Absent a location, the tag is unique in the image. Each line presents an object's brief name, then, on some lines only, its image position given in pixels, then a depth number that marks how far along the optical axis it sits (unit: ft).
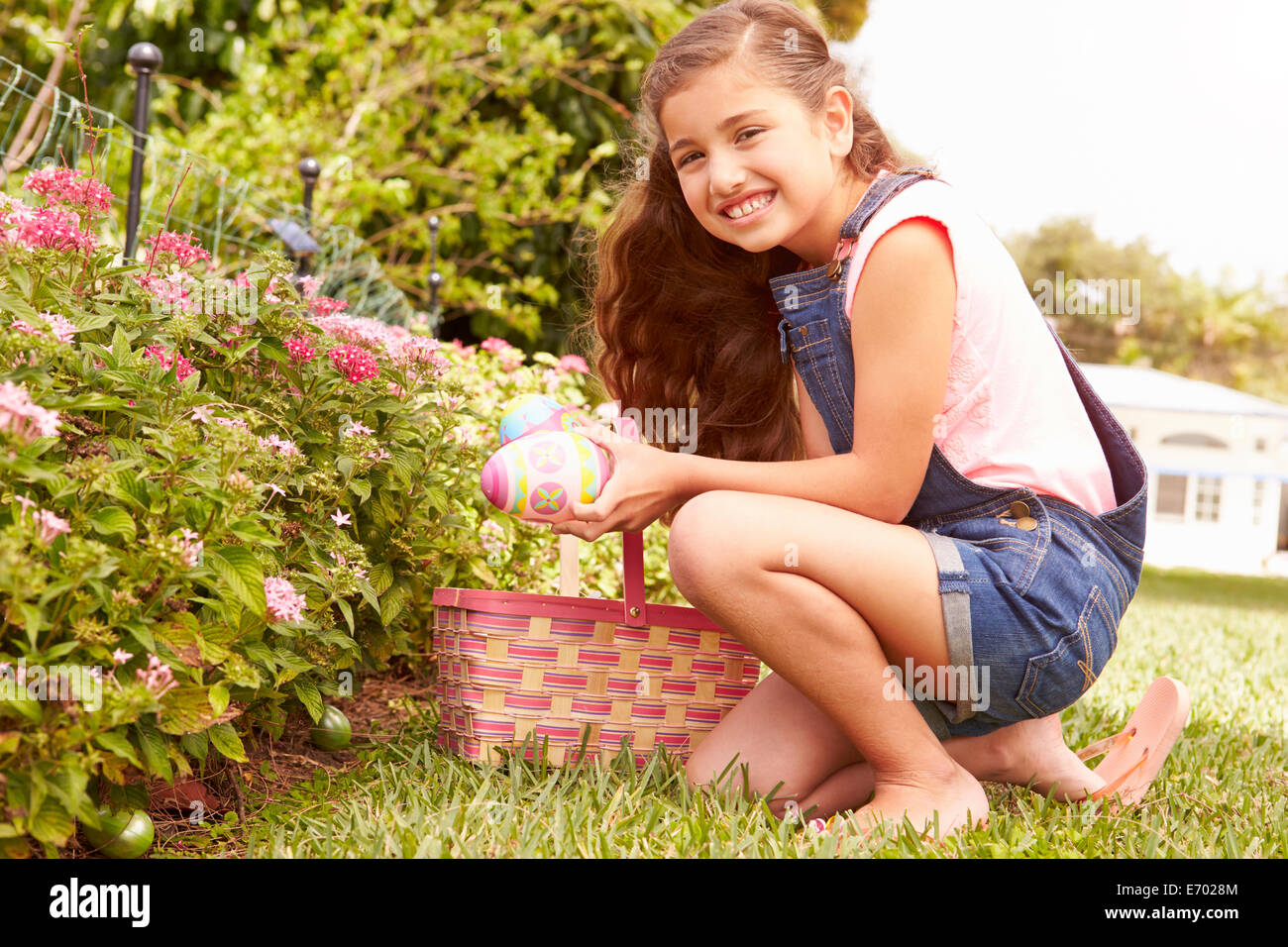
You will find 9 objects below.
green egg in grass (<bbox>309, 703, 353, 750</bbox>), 7.34
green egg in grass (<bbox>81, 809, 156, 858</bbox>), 5.31
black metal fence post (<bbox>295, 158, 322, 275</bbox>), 15.14
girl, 6.30
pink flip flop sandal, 7.13
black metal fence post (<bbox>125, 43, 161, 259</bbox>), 9.94
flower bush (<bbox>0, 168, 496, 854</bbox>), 4.63
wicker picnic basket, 6.94
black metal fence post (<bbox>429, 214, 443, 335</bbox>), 19.13
